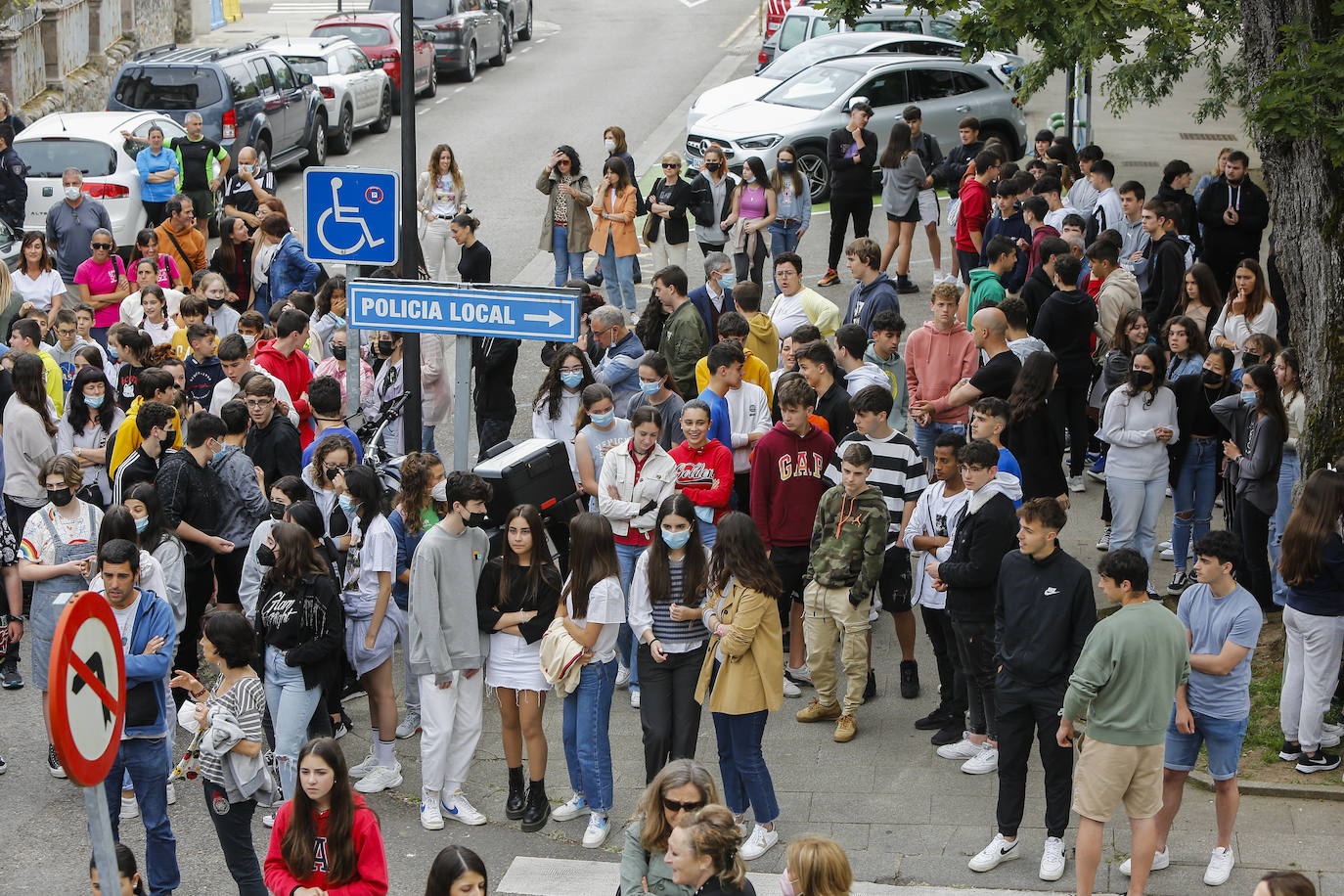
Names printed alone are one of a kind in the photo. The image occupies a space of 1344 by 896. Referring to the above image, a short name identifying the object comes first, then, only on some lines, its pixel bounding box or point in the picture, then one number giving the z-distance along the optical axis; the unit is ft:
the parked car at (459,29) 202.49
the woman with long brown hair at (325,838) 39.93
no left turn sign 30.81
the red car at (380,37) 186.39
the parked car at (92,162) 121.10
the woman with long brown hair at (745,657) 51.26
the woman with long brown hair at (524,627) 54.49
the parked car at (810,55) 150.20
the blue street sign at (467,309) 56.65
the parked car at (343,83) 166.61
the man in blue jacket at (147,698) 49.24
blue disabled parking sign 62.39
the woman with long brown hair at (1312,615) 53.21
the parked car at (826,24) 171.73
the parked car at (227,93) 142.31
